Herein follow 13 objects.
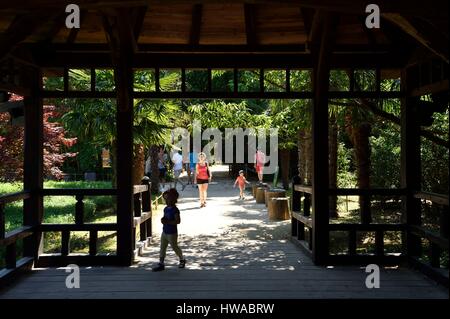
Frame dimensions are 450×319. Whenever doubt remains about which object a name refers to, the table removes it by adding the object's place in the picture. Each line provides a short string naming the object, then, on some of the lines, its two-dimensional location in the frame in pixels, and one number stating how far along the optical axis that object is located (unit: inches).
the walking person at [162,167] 859.1
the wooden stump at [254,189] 697.2
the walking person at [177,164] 785.6
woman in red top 561.3
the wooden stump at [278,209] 499.2
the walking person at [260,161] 781.3
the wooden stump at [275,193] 545.0
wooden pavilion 259.6
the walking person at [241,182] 679.0
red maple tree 506.0
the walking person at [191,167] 847.7
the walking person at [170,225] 256.7
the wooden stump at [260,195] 647.8
